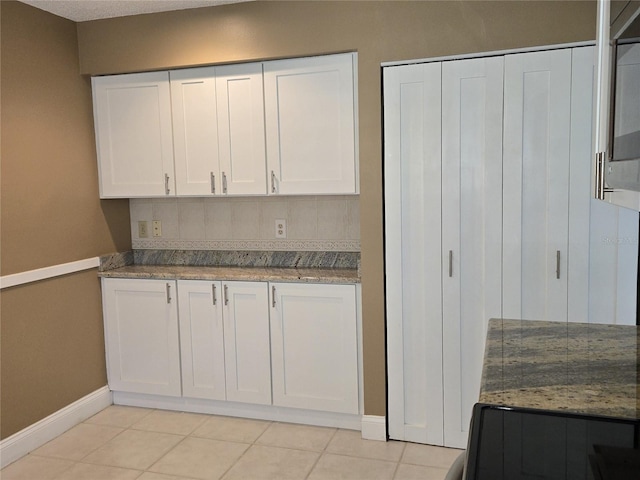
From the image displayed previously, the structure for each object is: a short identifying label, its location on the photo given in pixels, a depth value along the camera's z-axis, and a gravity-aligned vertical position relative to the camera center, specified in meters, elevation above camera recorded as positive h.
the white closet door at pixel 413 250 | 2.82 -0.32
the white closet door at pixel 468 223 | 2.72 -0.18
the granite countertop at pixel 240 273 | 3.14 -0.48
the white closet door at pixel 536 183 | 2.62 +0.01
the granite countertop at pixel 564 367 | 1.22 -0.46
